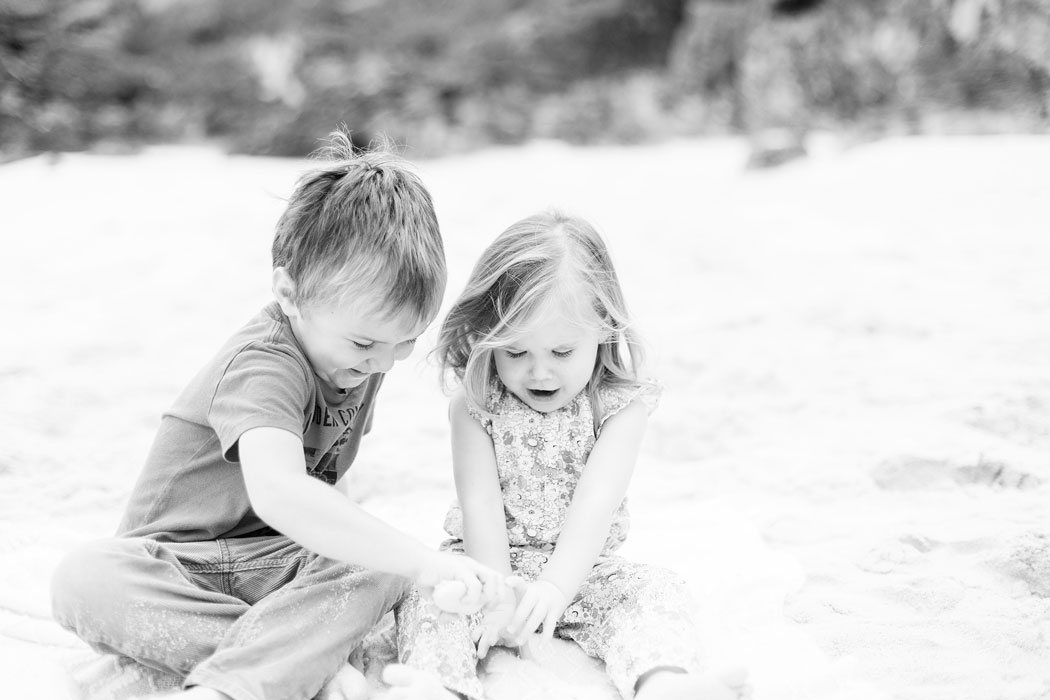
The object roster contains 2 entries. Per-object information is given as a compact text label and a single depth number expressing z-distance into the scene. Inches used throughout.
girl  69.4
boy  64.2
